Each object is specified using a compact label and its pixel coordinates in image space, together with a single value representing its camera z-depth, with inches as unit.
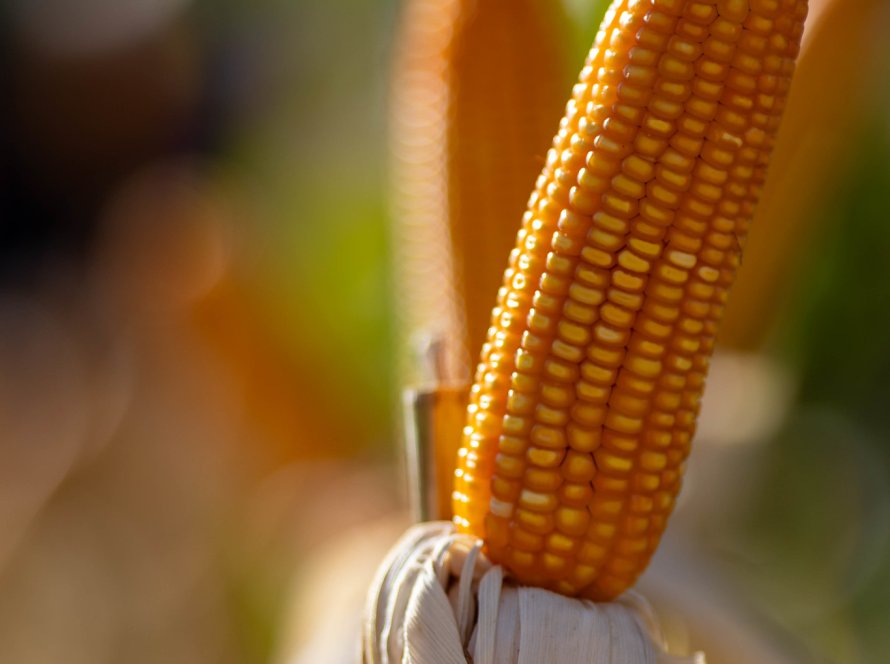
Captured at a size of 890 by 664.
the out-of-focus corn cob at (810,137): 36.3
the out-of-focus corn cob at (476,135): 33.2
